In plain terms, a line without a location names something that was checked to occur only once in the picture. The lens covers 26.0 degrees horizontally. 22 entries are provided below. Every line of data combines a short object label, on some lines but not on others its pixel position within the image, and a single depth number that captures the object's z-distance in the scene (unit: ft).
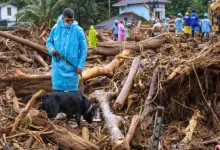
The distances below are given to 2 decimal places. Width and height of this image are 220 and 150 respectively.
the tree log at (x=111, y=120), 16.11
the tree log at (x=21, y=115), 16.60
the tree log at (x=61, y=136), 16.16
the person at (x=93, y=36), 46.78
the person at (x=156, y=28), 51.02
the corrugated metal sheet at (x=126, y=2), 170.19
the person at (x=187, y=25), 63.41
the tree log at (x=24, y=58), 34.71
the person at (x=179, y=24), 66.21
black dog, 18.34
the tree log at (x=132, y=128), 17.27
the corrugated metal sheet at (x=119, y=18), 136.94
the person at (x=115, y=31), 66.03
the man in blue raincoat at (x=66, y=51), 20.15
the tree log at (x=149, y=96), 20.37
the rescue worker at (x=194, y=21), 64.65
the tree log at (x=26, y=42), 33.53
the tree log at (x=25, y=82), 24.85
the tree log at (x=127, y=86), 21.09
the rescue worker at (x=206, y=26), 62.23
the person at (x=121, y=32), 59.47
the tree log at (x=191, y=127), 18.71
